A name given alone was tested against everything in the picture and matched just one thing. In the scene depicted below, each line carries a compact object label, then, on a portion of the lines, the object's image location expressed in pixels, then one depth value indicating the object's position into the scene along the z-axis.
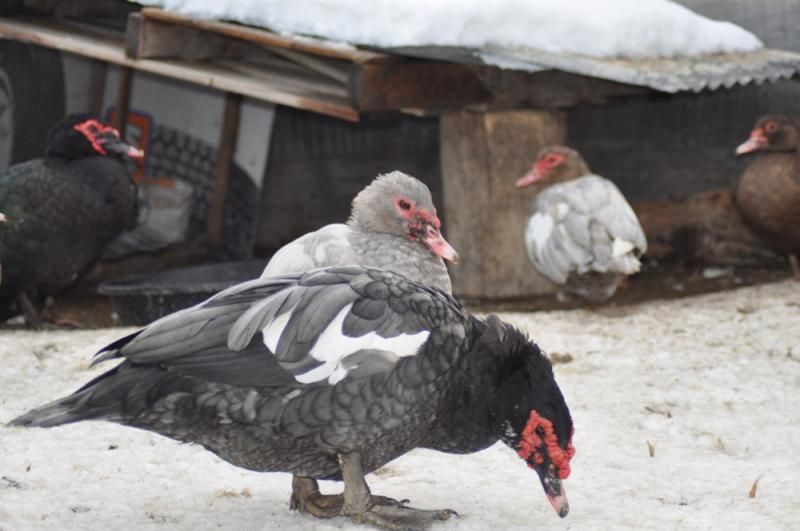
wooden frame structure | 6.38
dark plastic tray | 6.22
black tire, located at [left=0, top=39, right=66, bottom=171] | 8.16
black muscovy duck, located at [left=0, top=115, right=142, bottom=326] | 6.39
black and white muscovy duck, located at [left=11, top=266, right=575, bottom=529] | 3.19
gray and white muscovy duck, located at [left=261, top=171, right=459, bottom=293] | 4.23
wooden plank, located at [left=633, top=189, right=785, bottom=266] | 7.54
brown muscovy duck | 6.86
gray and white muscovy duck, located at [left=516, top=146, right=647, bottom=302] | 6.36
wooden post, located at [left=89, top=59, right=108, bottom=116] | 8.91
